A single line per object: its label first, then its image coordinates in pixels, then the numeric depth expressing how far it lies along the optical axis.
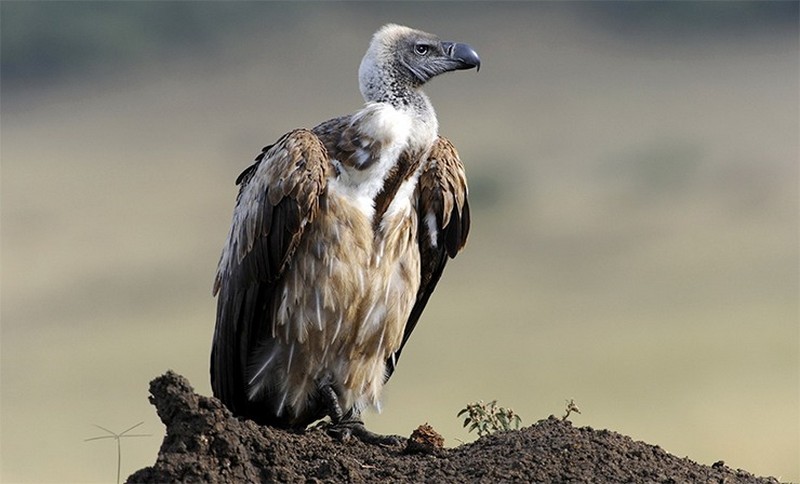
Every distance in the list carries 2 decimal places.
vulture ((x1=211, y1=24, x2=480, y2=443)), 17.94
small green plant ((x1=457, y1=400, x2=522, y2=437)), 17.39
